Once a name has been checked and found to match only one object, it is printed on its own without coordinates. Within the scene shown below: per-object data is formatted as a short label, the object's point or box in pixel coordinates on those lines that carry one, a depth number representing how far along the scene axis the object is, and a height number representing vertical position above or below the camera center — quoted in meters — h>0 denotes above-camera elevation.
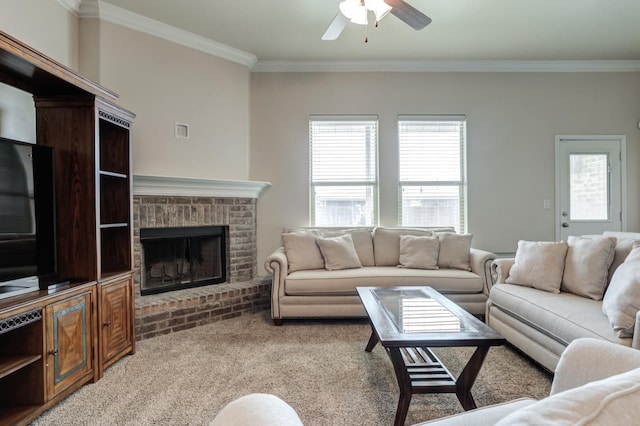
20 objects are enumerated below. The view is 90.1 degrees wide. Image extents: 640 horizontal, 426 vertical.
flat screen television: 1.77 -0.04
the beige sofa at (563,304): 1.77 -0.65
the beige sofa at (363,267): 3.14 -0.63
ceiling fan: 2.17 +1.40
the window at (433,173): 4.17 +0.47
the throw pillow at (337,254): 3.43 -0.49
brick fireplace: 3.01 -0.36
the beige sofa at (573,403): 0.46 -0.47
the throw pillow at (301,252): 3.43 -0.46
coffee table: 1.60 -0.66
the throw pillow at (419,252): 3.45 -0.47
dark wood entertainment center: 1.75 -0.33
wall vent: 3.44 +0.87
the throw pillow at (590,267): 2.27 -0.44
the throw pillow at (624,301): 1.65 -0.51
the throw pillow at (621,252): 2.27 -0.32
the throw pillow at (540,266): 2.47 -0.47
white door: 4.11 +0.30
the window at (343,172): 4.15 +0.49
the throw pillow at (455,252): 3.46 -0.47
